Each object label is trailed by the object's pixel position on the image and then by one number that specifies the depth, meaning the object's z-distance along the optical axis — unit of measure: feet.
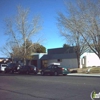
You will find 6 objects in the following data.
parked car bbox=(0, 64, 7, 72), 85.67
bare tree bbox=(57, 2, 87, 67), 71.09
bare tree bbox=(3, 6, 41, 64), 93.39
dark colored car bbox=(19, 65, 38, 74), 71.01
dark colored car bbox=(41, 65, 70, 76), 60.96
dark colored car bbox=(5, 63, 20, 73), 78.07
